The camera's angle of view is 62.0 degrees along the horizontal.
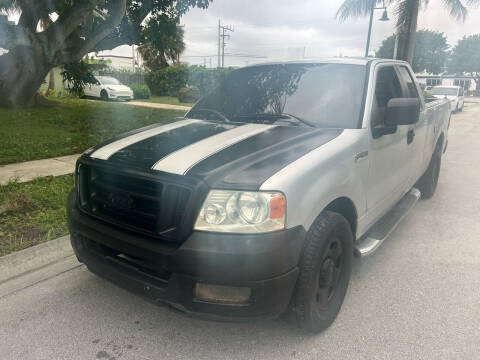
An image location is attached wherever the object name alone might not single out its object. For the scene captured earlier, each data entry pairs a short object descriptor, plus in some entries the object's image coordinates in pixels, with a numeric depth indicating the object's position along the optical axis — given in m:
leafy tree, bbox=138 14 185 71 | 12.12
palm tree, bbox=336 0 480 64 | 20.03
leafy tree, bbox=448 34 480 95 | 69.94
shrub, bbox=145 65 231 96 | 30.30
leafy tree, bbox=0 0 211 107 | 11.11
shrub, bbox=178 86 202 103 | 24.05
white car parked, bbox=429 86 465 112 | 21.61
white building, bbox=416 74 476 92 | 63.68
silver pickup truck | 2.12
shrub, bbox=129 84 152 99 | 25.84
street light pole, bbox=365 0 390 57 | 20.81
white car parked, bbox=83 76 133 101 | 22.58
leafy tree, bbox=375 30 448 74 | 70.19
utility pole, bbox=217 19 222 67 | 56.58
